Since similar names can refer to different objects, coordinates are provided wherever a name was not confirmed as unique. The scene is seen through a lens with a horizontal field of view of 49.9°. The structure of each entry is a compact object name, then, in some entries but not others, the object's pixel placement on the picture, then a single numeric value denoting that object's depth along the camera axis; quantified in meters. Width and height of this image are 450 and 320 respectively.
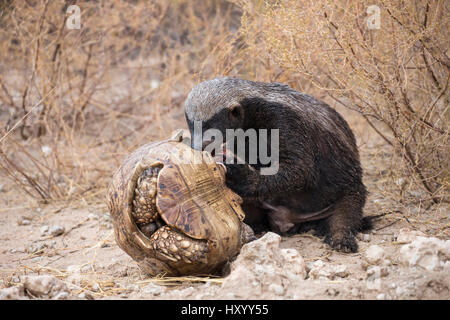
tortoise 3.05
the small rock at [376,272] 3.01
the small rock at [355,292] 2.82
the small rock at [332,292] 2.84
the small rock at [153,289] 3.02
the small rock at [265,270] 2.86
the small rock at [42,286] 3.01
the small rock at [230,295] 2.81
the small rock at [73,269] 3.80
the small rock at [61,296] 2.99
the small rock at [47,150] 6.63
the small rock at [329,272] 3.21
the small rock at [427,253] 2.98
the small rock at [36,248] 4.48
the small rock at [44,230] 4.87
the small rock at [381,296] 2.76
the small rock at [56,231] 4.82
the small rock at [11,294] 2.86
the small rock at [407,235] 3.55
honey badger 3.75
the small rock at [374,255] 3.25
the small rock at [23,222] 5.17
